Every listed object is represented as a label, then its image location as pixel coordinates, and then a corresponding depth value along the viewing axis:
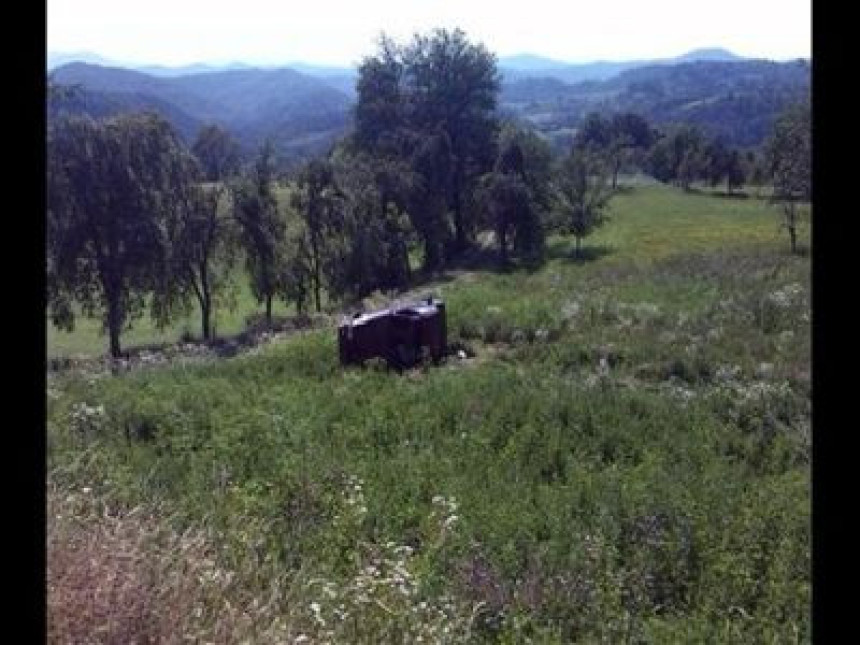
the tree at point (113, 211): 29.25
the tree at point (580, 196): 46.44
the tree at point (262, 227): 33.44
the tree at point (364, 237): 35.84
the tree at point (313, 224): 35.72
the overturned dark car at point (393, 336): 20.42
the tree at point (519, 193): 41.47
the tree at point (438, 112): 44.34
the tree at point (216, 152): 34.81
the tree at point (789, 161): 37.78
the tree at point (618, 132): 105.75
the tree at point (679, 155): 85.88
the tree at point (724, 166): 80.06
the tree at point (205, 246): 31.88
